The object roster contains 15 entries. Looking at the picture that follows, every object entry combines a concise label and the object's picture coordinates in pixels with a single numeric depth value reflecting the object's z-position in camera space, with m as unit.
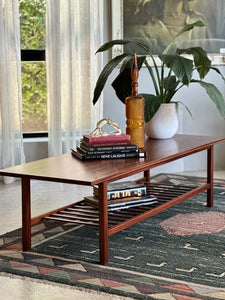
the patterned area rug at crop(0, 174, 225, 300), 2.35
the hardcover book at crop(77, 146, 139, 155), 2.90
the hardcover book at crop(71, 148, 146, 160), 2.91
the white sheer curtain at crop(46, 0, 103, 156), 4.71
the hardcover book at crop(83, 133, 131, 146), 2.91
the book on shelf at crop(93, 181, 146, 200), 3.08
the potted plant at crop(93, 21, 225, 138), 3.46
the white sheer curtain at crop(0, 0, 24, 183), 4.53
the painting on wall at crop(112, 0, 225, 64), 4.90
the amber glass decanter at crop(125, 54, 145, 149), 3.06
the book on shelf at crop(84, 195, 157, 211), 3.03
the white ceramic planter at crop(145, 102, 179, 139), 3.61
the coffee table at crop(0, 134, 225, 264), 2.53
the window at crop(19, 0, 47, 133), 4.83
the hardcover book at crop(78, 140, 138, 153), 2.91
